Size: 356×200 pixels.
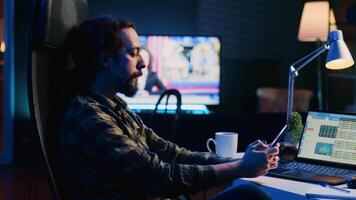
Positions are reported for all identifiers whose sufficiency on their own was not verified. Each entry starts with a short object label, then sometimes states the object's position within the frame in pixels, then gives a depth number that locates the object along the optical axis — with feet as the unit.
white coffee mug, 6.84
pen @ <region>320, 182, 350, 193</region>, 5.39
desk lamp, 6.45
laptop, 6.07
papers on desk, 4.94
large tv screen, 16.03
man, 4.90
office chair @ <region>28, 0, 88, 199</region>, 4.58
